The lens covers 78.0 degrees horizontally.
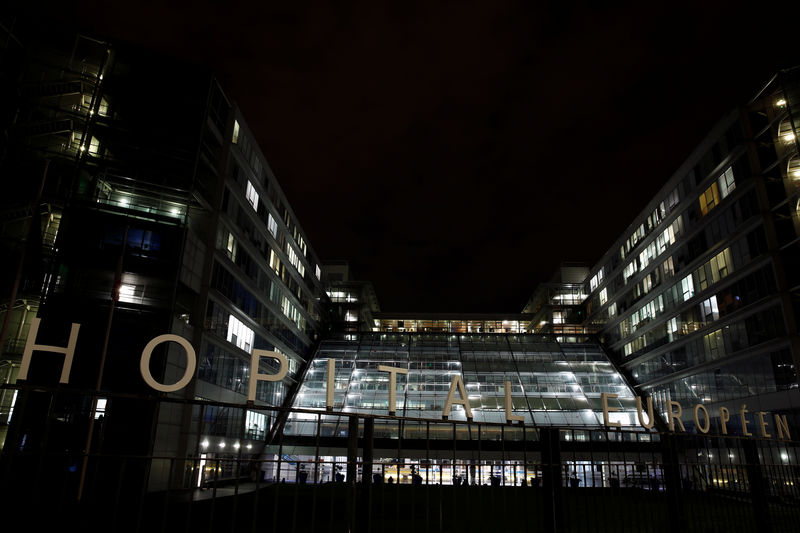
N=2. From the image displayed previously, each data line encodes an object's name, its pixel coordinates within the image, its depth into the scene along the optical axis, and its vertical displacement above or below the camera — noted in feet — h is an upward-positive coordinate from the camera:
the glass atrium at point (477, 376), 144.56 +16.65
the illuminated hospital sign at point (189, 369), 32.30 +3.67
